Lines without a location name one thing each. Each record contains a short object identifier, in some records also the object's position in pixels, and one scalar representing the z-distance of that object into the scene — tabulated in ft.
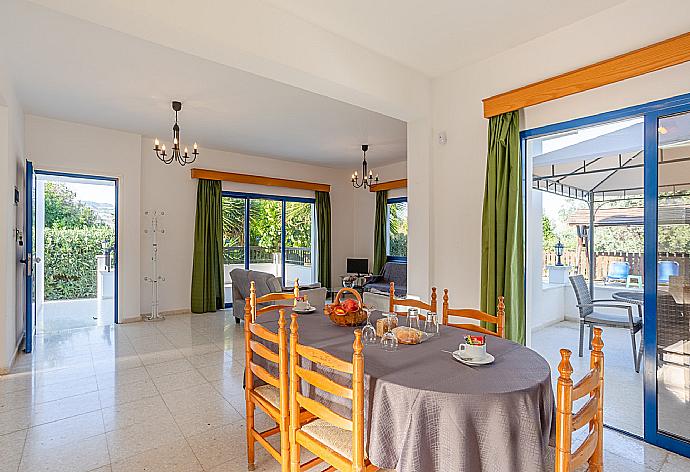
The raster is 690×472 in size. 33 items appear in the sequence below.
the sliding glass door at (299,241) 27.50
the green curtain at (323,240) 28.25
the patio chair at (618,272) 10.27
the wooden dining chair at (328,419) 4.97
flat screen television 28.30
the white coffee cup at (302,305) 9.47
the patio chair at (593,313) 11.16
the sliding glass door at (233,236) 24.25
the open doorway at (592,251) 9.41
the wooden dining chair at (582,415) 4.09
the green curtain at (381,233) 27.35
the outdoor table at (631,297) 9.29
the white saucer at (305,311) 9.28
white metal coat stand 20.94
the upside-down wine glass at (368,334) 6.76
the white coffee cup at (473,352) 5.72
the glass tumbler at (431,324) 7.40
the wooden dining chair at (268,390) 6.13
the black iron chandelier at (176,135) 14.89
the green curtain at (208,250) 22.16
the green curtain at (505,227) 10.00
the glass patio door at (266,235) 25.63
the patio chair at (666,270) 8.04
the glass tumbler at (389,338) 6.39
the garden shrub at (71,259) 23.00
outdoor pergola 8.07
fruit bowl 7.77
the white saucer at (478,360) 5.62
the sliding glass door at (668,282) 7.89
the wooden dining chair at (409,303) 9.05
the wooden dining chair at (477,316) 7.66
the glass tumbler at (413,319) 7.28
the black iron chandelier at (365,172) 21.72
